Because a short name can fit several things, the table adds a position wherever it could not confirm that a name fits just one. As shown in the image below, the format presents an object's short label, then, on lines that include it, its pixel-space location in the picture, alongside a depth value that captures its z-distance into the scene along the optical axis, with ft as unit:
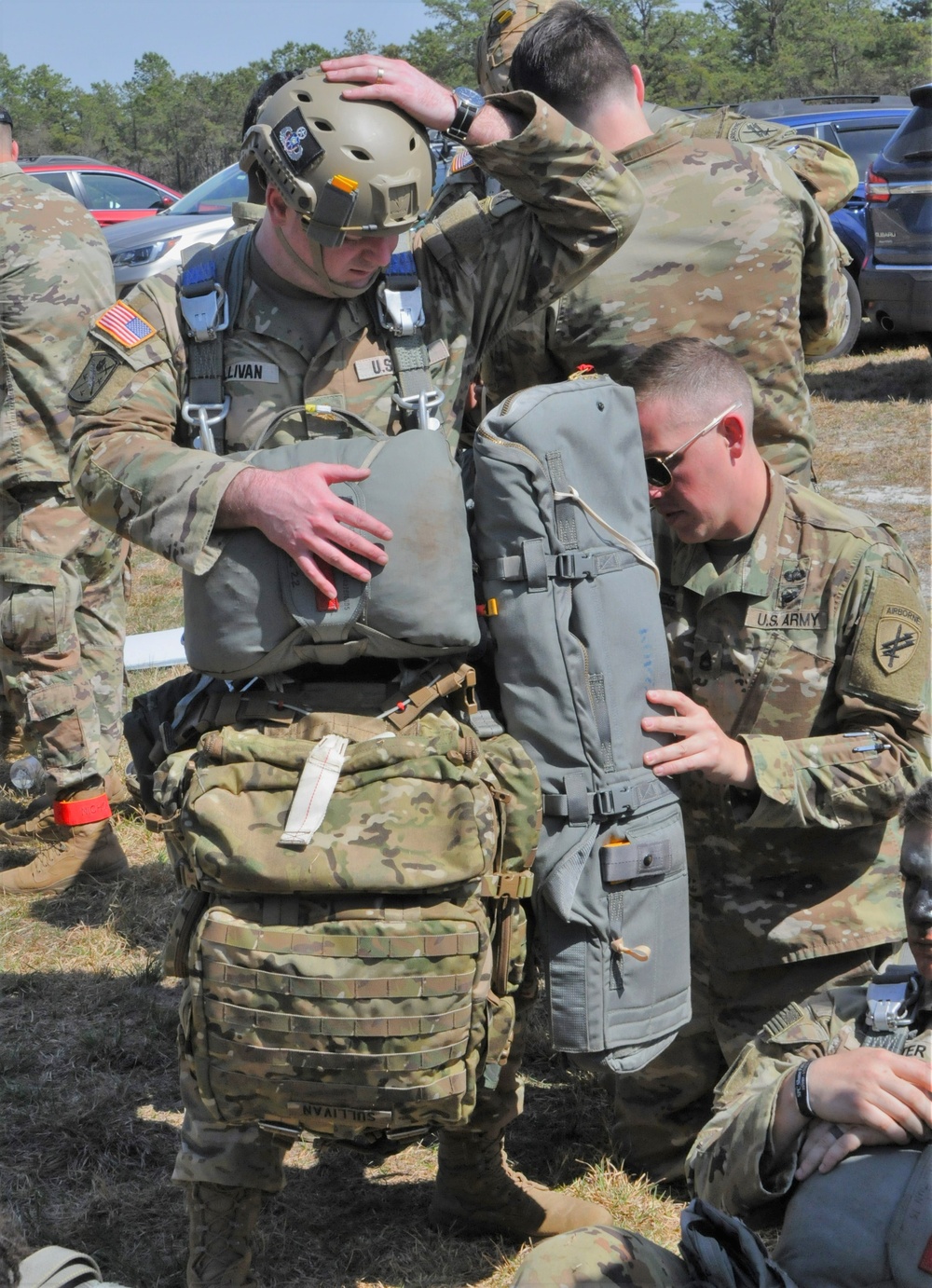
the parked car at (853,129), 38.56
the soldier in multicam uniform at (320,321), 7.87
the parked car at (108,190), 54.19
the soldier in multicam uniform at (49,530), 15.61
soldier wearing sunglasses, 9.10
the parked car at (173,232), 41.14
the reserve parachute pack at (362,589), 7.55
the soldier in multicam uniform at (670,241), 11.12
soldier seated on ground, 6.40
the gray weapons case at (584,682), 7.89
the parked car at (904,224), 33.81
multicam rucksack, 7.20
